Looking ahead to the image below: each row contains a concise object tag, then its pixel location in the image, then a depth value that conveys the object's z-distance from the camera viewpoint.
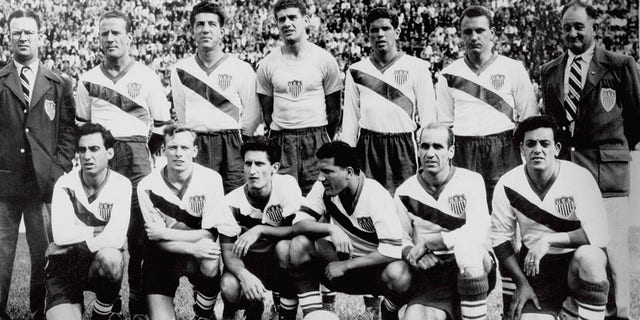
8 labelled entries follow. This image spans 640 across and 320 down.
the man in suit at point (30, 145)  3.87
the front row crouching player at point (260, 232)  3.42
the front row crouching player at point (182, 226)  3.53
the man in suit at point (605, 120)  3.48
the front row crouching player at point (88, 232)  3.49
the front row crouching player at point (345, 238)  3.36
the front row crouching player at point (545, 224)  3.34
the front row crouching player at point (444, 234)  3.23
